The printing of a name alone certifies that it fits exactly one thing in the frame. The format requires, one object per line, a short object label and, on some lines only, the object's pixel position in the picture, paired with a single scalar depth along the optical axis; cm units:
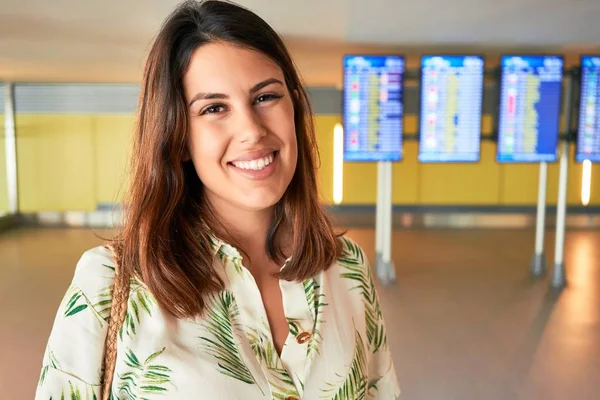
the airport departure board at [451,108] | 553
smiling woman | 104
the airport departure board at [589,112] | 556
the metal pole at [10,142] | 952
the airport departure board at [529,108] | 555
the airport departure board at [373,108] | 548
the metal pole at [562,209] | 559
